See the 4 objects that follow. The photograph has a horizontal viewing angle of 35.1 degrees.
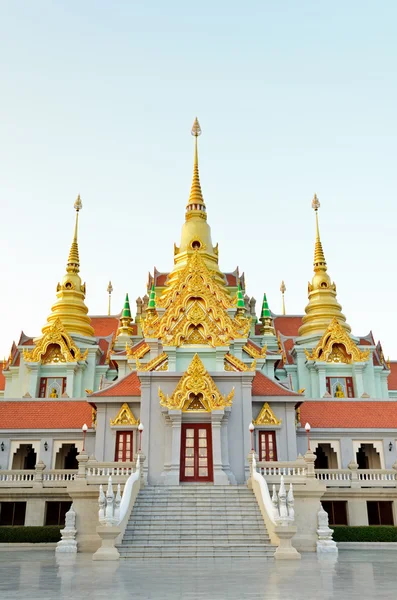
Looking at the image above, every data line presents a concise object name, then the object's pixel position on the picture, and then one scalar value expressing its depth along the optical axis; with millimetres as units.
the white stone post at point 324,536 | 16234
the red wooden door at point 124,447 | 22141
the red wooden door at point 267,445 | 22172
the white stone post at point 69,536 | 16266
